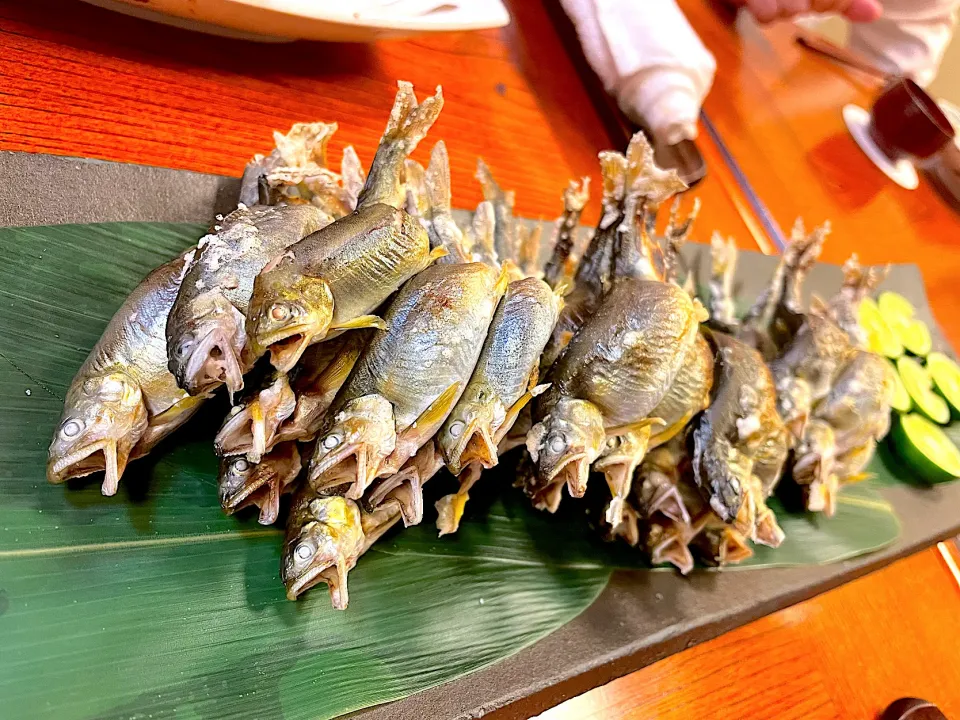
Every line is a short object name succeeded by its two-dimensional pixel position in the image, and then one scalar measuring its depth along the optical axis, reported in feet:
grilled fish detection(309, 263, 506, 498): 0.79
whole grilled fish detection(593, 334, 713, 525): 0.97
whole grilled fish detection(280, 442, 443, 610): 0.83
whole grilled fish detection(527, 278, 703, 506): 0.92
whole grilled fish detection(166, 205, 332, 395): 0.70
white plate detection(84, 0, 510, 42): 1.28
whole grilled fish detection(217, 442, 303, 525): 0.85
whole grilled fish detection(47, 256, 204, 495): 0.77
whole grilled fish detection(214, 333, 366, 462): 0.75
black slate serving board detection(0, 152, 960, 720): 0.93
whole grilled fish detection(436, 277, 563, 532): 0.85
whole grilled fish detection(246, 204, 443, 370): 0.70
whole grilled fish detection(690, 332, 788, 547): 1.07
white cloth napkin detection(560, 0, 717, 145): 1.87
